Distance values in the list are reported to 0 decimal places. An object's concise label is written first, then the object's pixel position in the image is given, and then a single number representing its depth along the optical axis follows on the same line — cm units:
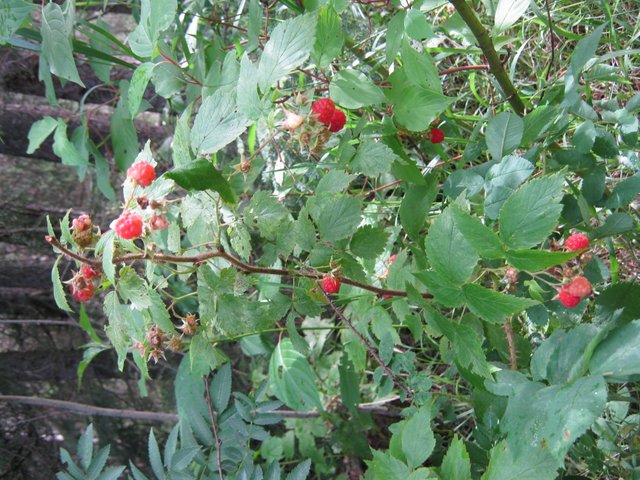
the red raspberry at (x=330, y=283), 64
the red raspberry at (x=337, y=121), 68
